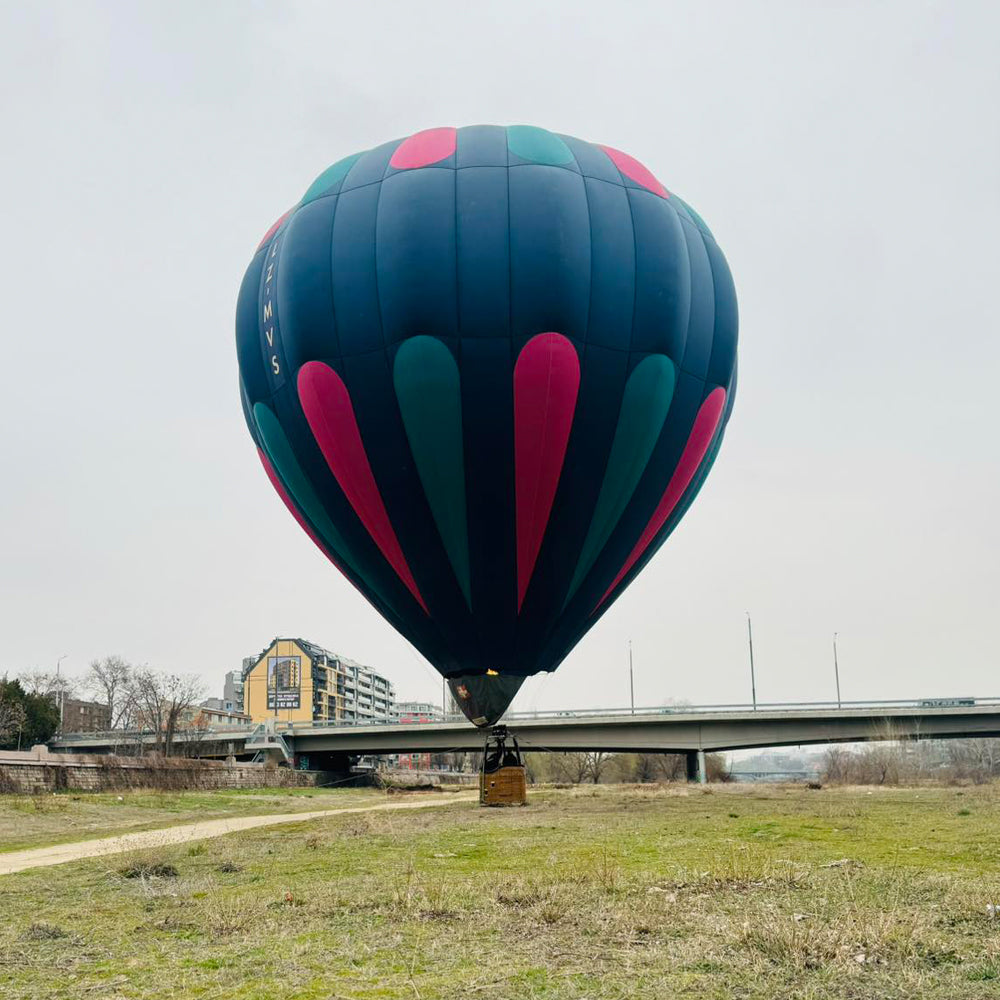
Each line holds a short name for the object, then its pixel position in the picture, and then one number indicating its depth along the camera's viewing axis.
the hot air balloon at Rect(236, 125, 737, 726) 22.03
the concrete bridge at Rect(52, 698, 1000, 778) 74.31
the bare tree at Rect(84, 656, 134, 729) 137.88
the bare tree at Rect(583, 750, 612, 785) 117.99
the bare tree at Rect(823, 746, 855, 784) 78.00
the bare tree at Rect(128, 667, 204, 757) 97.60
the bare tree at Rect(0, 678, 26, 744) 84.38
